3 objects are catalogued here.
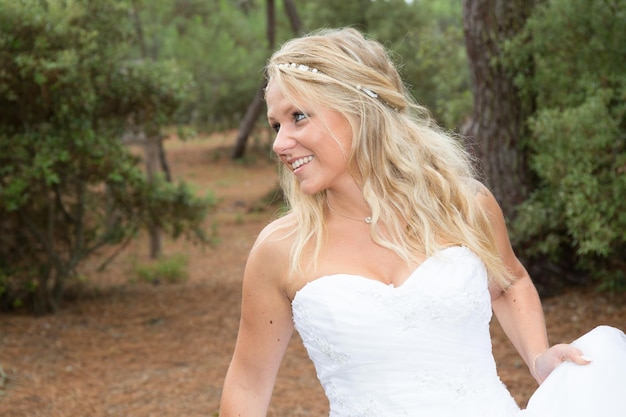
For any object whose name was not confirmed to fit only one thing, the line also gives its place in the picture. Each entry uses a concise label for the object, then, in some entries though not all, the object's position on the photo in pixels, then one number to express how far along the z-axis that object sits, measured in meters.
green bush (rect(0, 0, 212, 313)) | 8.66
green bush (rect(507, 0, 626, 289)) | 7.41
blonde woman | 2.58
